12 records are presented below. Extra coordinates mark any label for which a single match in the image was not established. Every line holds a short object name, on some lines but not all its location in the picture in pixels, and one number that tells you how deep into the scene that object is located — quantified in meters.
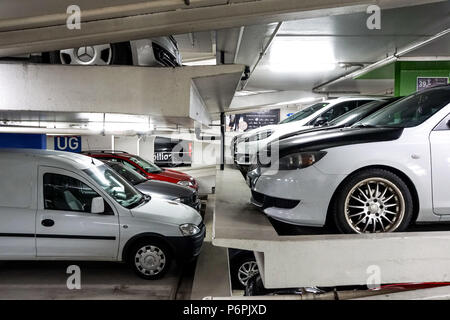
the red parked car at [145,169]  8.10
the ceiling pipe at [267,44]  3.67
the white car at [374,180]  2.64
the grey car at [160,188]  6.42
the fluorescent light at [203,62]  10.05
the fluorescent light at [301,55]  5.10
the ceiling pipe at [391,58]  4.57
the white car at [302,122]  5.86
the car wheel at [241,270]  4.33
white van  3.96
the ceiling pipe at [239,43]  3.68
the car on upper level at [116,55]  3.38
